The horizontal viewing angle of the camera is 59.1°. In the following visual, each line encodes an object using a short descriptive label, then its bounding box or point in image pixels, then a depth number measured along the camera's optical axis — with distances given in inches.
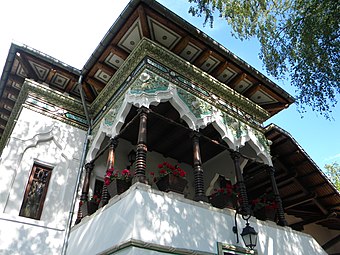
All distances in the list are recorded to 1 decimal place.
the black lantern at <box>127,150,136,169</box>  323.6
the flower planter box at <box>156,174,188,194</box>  212.8
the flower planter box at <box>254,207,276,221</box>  267.5
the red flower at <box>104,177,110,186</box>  224.9
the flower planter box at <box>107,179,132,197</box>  215.2
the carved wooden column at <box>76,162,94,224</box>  262.3
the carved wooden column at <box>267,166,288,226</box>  272.5
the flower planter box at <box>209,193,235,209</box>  240.4
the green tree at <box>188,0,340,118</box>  194.4
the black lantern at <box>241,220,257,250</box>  211.3
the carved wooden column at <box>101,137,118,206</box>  227.1
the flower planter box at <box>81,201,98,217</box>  249.3
